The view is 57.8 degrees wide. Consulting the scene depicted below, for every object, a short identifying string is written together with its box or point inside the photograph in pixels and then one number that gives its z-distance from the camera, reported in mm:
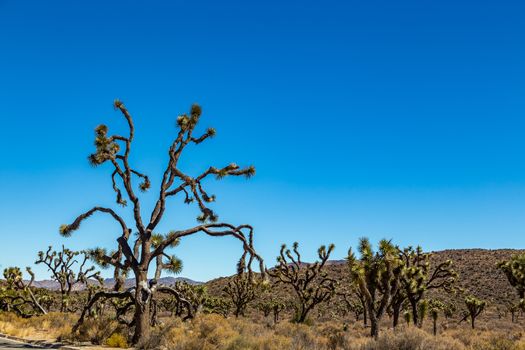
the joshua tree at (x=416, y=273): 28516
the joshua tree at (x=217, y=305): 54084
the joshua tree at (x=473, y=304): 44625
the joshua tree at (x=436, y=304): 52888
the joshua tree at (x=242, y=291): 43812
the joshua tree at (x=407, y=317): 33156
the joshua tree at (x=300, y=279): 34156
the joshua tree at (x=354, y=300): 57481
